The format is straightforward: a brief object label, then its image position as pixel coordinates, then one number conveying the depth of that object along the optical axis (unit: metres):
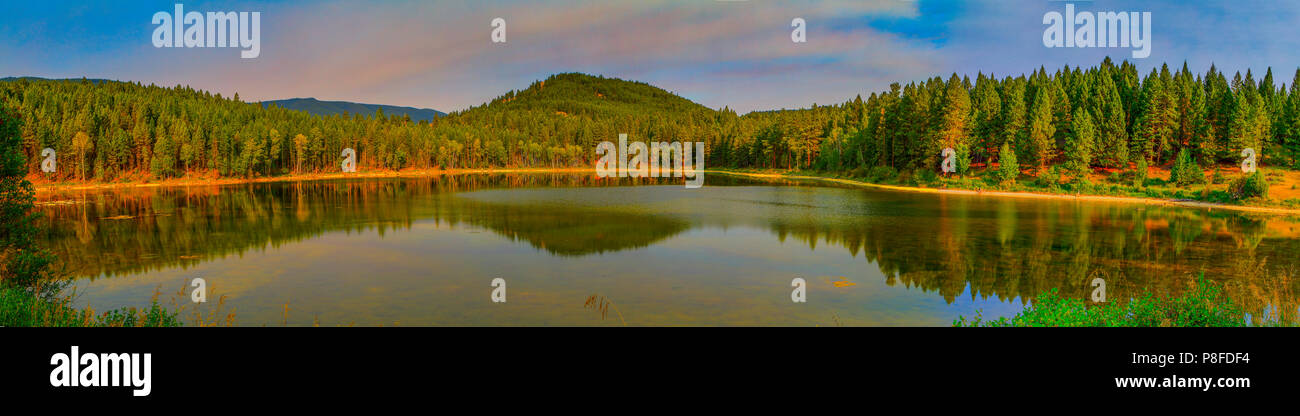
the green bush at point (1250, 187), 51.59
